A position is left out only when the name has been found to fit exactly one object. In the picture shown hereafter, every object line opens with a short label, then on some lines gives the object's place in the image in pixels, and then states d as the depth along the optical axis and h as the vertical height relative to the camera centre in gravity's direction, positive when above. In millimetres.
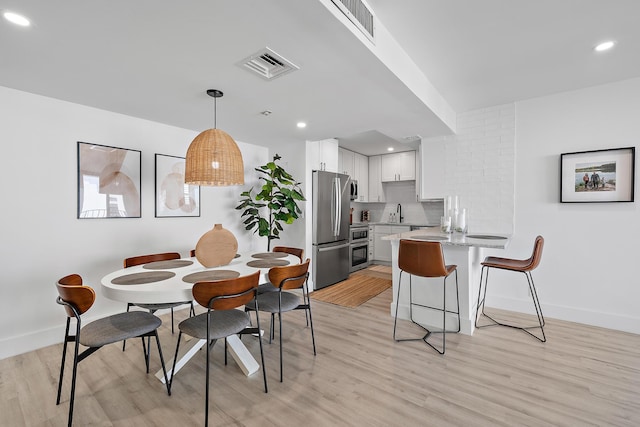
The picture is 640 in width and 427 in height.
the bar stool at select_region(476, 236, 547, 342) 2693 -547
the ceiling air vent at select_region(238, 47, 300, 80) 1946 +1066
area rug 3883 -1235
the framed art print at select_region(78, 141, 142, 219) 2844 +297
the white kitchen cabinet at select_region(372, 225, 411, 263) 6011 -723
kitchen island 2789 -766
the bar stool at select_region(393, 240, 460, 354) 2477 -458
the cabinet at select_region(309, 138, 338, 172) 4488 +922
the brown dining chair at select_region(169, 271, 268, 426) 1709 -613
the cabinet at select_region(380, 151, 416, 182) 5965 +957
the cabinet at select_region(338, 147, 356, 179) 5693 +1010
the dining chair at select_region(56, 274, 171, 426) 1622 -768
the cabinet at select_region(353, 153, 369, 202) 6215 +814
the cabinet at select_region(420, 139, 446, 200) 4039 +613
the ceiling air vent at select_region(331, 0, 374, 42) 1512 +1126
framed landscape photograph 2859 +373
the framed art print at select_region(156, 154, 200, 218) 3418 +241
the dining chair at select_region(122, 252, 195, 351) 2138 -485
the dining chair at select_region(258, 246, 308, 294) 2854 -492
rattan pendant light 2188 +391
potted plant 3979 +98
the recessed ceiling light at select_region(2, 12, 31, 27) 1541 +1067
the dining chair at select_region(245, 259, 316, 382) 2143 -611
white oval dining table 1729 -490
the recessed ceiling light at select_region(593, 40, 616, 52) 2206 +1319
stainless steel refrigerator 4430 -290
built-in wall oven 5457 -751
